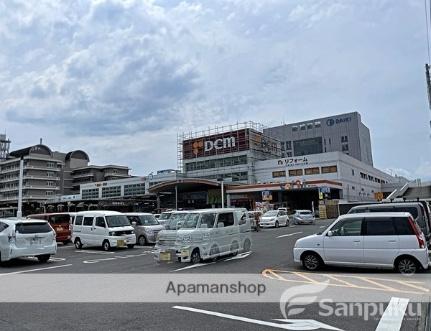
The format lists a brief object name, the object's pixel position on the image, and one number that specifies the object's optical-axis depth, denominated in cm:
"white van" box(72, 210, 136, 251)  1931
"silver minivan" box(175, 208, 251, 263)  1377
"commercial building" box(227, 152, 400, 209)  6159
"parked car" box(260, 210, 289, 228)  3784
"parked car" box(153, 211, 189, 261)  1383
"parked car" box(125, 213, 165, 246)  2153
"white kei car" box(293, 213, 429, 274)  1059
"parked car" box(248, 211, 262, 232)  3419
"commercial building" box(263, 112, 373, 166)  11088
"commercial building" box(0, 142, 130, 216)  10538
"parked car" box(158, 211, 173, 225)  2813
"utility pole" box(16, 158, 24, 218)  2934
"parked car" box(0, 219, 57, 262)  1421
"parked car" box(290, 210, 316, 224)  4131
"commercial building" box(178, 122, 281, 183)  8044
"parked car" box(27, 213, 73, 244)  2412
